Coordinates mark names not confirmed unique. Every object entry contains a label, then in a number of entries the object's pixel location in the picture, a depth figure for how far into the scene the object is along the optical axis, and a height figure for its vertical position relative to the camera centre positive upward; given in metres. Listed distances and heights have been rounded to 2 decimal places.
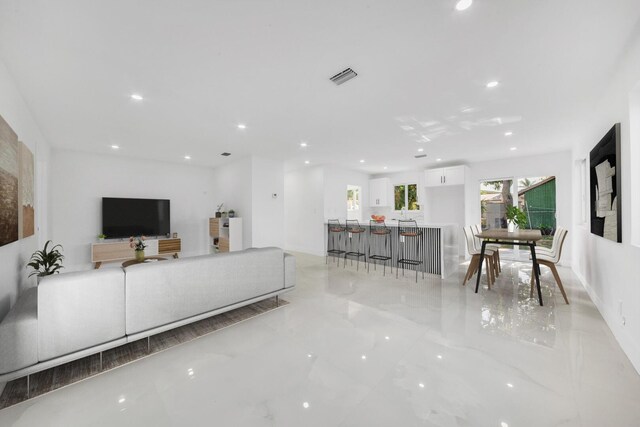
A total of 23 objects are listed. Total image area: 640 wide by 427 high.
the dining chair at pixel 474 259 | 4.14 -0.80
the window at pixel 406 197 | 8.07 +0.51
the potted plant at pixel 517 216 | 4.86 -0.10
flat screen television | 5.90 -0.02
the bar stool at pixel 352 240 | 5.76 -0.65
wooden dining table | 3.48 -0.39
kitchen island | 4.73 -0.71
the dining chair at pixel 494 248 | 4.46 -0.66
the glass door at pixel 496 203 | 6.51 +0.20
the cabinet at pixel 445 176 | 6.68 +0.98
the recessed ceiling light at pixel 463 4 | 1.67 +1.38
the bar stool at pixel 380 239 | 5.40 -0.60
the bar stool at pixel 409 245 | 4.96 -0.68
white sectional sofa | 1.75 -0.75
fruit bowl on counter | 5.55 -0.12
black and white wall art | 2.36 +0.23
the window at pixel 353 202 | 8.17 +0.37
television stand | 5.59 -0.79
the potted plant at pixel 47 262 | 2.89 -0.51
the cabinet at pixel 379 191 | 8.45 +0.72
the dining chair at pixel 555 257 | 3.56 -0.68
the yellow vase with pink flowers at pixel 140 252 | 4.26 -0.60
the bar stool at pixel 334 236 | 6.22 -0.59
